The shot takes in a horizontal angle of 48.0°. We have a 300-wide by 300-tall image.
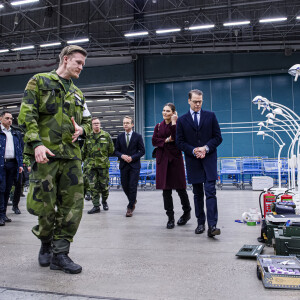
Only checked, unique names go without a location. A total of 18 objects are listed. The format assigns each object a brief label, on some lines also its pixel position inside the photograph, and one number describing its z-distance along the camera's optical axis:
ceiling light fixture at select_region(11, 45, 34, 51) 18.22
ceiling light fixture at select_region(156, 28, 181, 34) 16.11
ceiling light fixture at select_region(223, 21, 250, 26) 15.12
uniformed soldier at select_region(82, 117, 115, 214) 6.24
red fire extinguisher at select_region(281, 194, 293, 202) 4.25
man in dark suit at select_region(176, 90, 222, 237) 3.78
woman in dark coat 4.46
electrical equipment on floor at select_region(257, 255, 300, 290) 2.06
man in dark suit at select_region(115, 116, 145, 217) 5.61
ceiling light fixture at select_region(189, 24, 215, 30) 15.43
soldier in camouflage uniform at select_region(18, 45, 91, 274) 2.52
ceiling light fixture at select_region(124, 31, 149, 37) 16.41
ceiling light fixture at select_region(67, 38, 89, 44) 16.92
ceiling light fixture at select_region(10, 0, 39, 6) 14.14
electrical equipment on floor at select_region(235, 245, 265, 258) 2.78
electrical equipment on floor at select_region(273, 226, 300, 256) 2.59
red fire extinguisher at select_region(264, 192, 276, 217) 4.31
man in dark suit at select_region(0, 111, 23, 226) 5.04
